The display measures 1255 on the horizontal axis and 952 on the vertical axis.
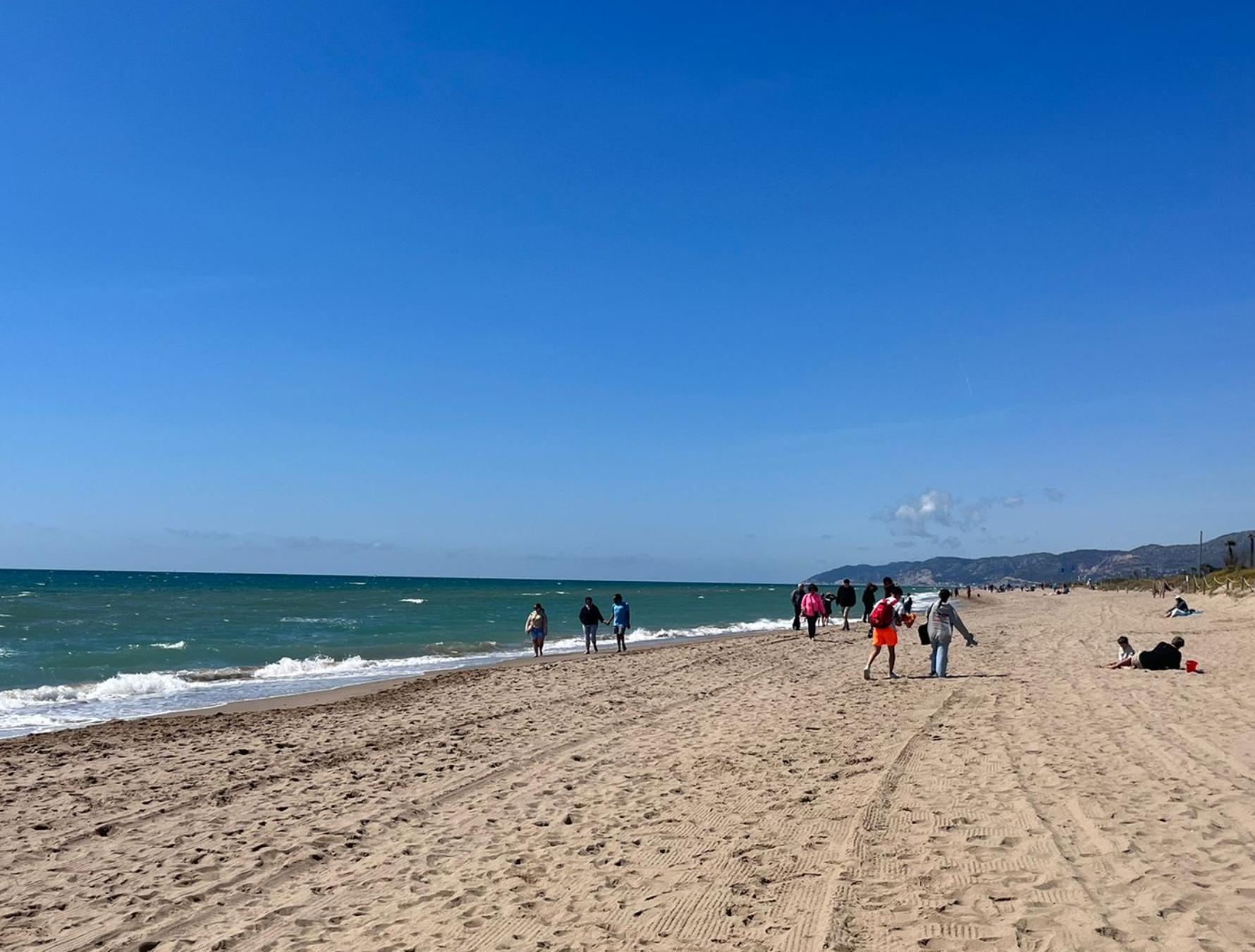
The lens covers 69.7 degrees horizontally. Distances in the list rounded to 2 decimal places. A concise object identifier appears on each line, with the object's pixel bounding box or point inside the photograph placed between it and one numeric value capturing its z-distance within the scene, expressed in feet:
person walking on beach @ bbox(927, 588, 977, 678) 47.11
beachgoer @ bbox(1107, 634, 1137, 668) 49.57
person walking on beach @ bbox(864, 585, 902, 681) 47.21
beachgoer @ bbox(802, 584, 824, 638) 81.05
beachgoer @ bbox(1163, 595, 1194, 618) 107.24
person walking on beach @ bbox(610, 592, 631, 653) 76.95
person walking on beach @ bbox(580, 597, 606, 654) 76.28
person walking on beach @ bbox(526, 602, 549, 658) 75.10
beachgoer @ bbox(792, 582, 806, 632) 95.09
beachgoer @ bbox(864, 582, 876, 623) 80.59
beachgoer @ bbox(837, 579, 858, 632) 89.71
